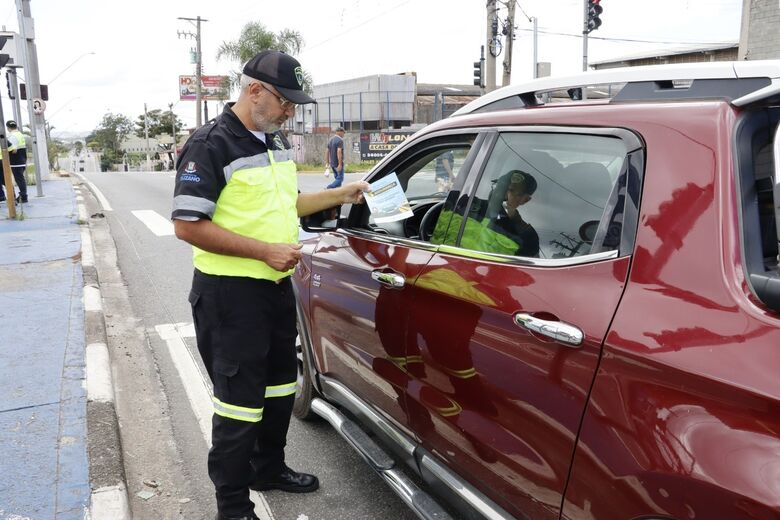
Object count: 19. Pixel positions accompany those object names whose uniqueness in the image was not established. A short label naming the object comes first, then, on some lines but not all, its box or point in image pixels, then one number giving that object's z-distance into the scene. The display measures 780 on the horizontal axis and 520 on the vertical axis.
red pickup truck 1.45
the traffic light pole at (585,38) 17.26
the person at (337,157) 17.81
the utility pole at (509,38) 20.52
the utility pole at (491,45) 20.09
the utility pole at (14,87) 15.21
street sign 16.94
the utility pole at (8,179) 11.04
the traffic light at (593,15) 17.28
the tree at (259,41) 34.88
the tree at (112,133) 104.00
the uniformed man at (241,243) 2.59
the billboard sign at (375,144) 32.88
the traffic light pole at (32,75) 15.72
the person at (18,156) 13.74
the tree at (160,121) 102.69
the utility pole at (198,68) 46.19
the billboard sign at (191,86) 72.60
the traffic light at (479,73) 21.50
